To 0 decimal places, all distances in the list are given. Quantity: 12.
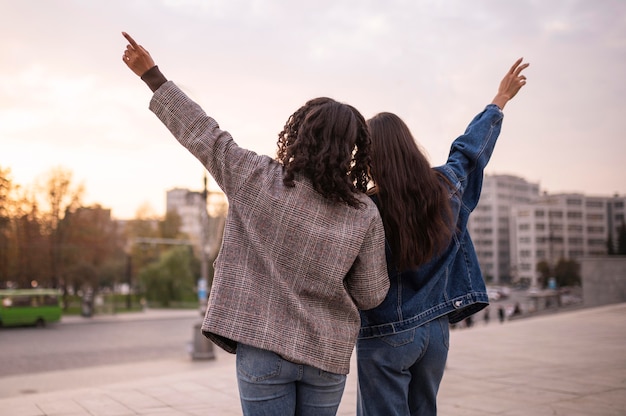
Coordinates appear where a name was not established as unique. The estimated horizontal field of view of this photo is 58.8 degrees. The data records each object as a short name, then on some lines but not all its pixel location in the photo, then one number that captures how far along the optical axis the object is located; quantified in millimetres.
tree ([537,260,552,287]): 84250
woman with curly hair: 1720
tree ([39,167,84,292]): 38469
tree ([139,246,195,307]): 53844
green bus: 27969
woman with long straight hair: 2109
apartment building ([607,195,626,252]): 111750
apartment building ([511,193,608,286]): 104938
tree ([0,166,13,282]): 30406
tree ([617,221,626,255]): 75094
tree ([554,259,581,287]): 83000
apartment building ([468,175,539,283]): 113000
